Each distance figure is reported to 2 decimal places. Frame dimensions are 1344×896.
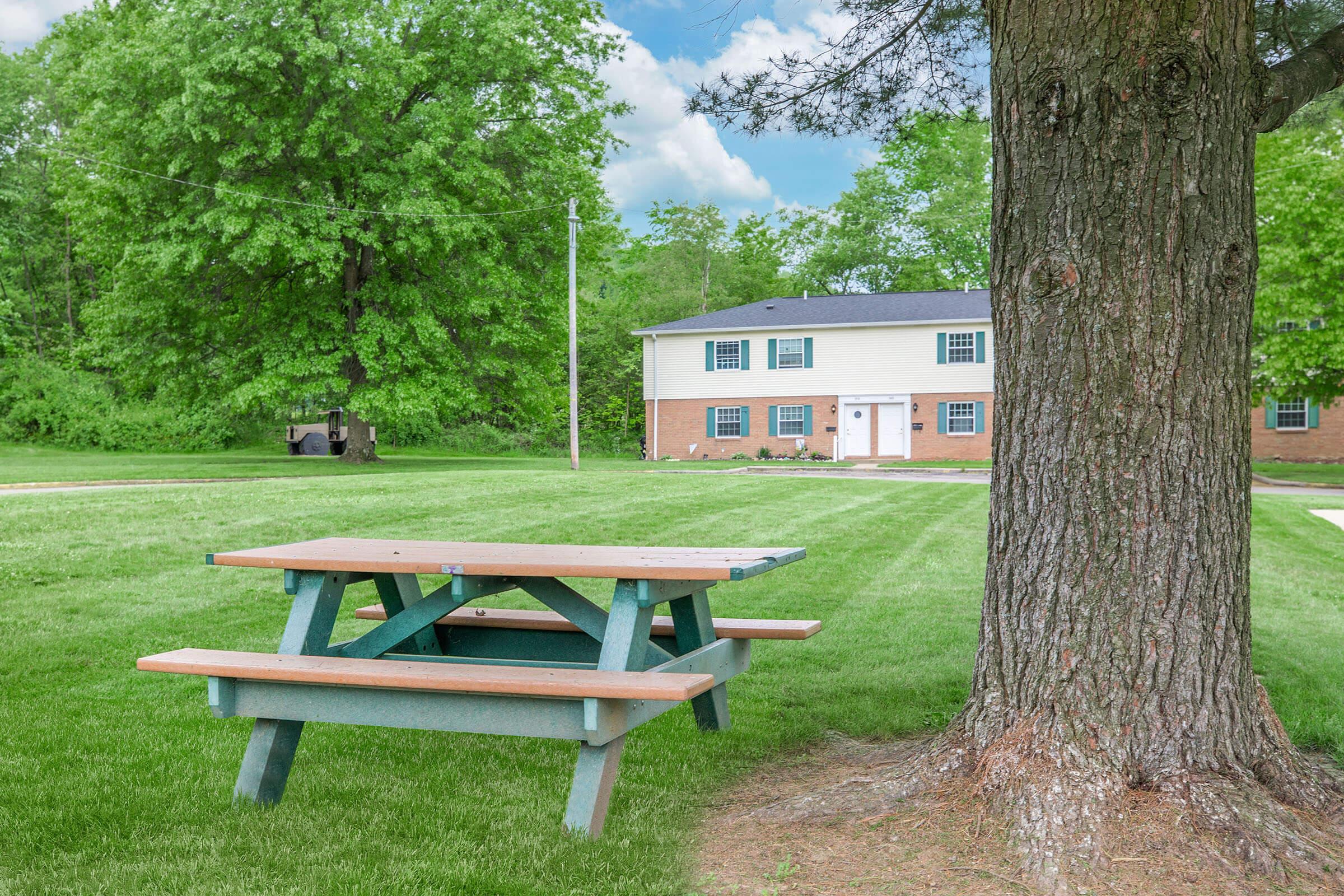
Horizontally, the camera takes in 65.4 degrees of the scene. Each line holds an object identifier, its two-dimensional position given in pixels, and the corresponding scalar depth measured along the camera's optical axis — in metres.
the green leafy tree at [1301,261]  22.95
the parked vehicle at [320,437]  31.41
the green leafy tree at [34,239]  35.66
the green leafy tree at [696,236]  49.44
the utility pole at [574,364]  23.48
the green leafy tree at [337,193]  21.89
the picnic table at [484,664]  3.23
